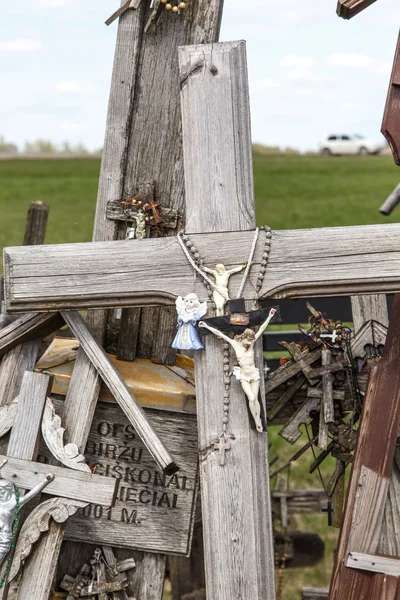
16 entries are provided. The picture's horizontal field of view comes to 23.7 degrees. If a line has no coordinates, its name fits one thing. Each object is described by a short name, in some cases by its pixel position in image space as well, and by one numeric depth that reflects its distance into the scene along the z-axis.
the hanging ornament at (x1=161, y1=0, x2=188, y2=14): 3.92
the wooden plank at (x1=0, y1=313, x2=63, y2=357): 3.80
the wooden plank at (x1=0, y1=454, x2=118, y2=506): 3.65
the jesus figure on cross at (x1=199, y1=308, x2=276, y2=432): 3.48
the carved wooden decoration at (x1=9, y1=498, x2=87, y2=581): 3.66
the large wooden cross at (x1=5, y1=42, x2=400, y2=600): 3.51
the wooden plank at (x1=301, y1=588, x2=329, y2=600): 5.47
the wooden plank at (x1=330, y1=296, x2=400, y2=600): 3.67
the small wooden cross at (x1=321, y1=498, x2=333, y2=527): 4.06
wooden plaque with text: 4.08
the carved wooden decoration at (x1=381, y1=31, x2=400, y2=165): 3.49
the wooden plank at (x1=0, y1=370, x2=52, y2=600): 3.70
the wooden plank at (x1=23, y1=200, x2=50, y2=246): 5.56
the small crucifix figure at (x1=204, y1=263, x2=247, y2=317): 3.51
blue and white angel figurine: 3.49
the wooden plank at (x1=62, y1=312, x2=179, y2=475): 3.58
